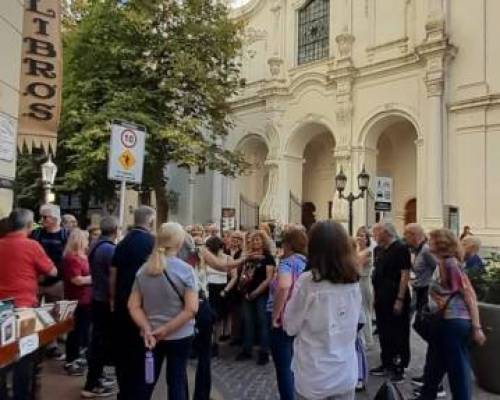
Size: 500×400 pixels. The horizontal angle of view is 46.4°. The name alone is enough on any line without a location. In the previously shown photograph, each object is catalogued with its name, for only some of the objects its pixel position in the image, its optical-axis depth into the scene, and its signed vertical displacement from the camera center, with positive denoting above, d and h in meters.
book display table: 3.56 -0.85
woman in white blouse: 3.32 -0.53
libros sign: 7.21 +1.83
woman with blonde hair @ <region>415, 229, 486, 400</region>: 5.21 -0.76
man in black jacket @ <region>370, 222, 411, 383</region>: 6.82 -0.81
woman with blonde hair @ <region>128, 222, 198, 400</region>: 4.19 -0.52
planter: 6.55 -1.35
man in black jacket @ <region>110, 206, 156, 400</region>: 4.66 -0.61
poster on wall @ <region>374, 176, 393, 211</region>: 15.79 +0.95
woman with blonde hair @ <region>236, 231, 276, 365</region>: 7.64 -0.88
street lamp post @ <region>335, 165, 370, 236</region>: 19.37 +1.52
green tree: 18.17 +4.83
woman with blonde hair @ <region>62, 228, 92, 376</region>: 6.84 -0.78
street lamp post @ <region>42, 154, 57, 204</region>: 15.93 +1.27
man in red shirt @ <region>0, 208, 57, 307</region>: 5.15 -0.37
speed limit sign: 6.91 +0.86
